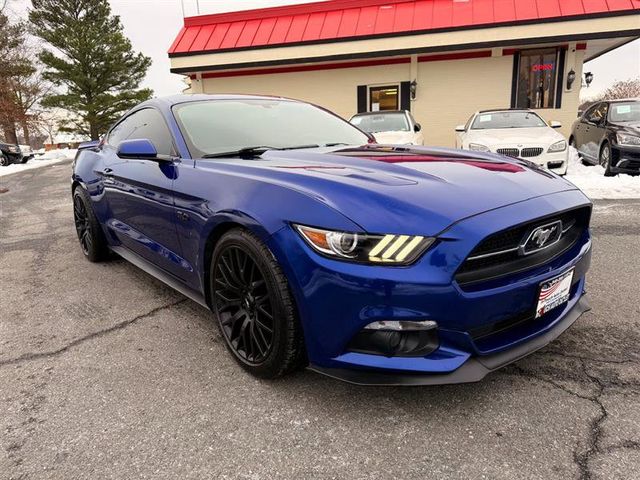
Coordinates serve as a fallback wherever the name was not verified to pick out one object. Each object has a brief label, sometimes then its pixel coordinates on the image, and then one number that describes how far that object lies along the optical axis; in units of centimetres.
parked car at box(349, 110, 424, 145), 862
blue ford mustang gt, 179
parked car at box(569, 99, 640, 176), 807
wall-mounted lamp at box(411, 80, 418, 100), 1314
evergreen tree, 3098
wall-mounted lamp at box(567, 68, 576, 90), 1229
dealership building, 1143
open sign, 1262
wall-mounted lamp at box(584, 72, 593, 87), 1605
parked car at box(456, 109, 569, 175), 749
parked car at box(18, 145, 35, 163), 2160
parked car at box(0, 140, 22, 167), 2012
